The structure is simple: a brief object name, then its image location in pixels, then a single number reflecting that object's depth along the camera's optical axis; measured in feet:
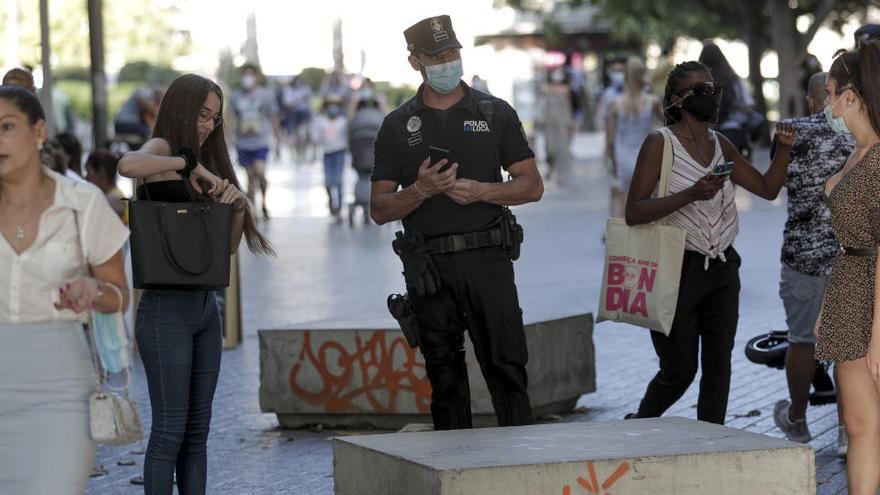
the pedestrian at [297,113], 127.85
